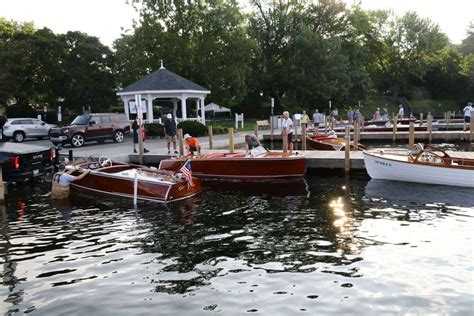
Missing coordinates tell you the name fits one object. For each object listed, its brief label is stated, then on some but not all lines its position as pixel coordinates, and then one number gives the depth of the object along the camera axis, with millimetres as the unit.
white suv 28938
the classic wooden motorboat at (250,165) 16516
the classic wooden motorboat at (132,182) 13172
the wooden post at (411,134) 21672
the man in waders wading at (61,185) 14156
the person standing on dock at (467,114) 31541
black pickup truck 14742
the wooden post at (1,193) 13641
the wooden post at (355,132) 23884
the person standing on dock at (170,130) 21078
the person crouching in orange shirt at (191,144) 17906
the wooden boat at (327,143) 22062
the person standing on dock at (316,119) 37250
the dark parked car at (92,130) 24500
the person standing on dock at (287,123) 19031
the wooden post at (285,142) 18469
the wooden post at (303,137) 22734
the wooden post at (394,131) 29500
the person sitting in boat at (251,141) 17938
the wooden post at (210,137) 23202
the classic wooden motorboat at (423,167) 14531
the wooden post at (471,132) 27797
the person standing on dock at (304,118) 26666
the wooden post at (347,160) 17594
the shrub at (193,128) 30281
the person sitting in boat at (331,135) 24305
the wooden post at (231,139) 19797
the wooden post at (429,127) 28938
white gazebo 31203
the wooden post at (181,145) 19766
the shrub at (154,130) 30328
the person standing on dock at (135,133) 21539
